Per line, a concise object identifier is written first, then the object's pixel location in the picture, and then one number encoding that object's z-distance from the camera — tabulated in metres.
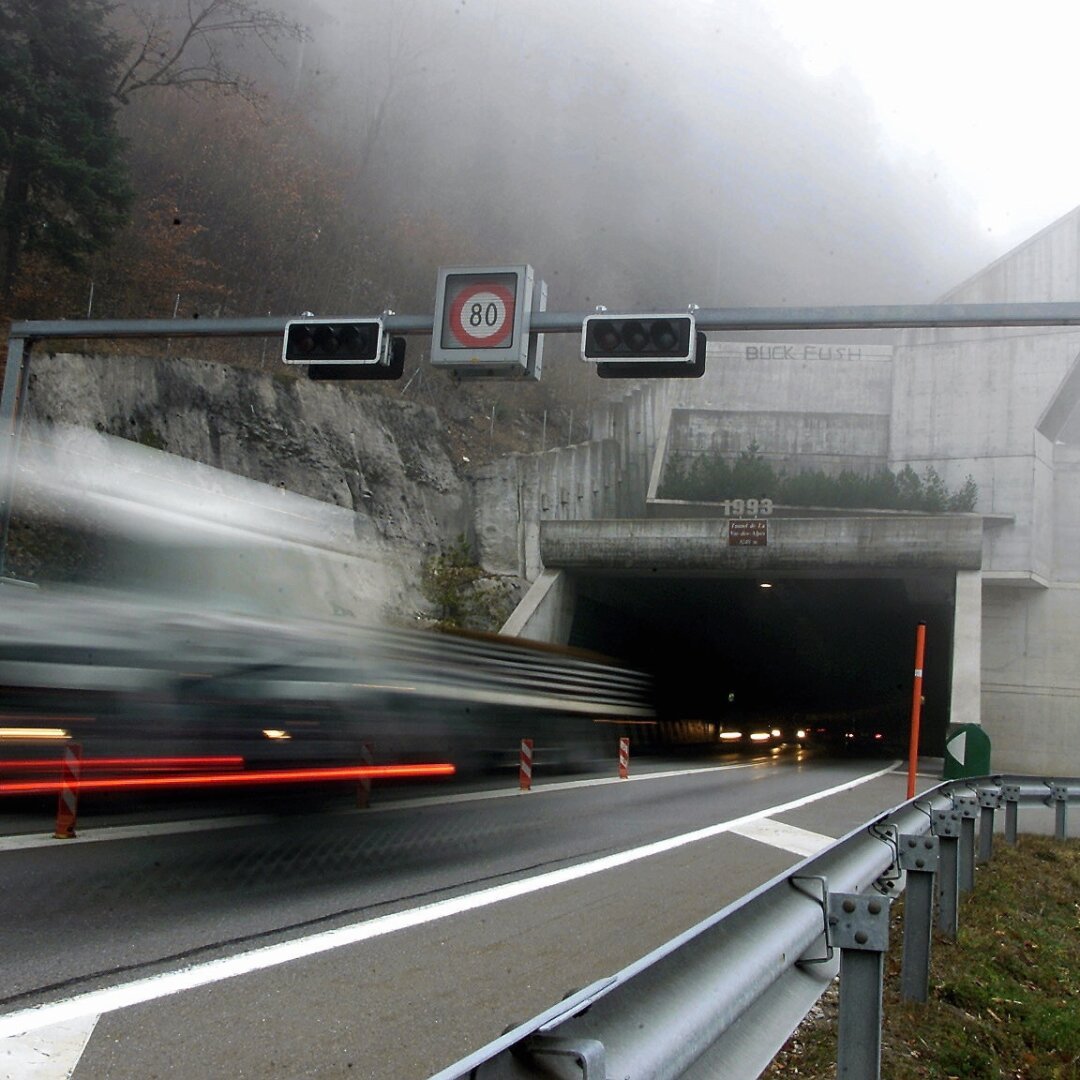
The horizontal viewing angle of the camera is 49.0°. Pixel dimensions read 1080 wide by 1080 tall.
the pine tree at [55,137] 29.72
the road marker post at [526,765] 15.13
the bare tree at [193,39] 34.00
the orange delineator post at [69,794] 8.00
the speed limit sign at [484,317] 14.16
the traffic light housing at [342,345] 14.52
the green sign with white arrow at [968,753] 17.34
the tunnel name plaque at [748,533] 37.28
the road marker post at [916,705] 17.58
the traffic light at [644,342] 13.72
